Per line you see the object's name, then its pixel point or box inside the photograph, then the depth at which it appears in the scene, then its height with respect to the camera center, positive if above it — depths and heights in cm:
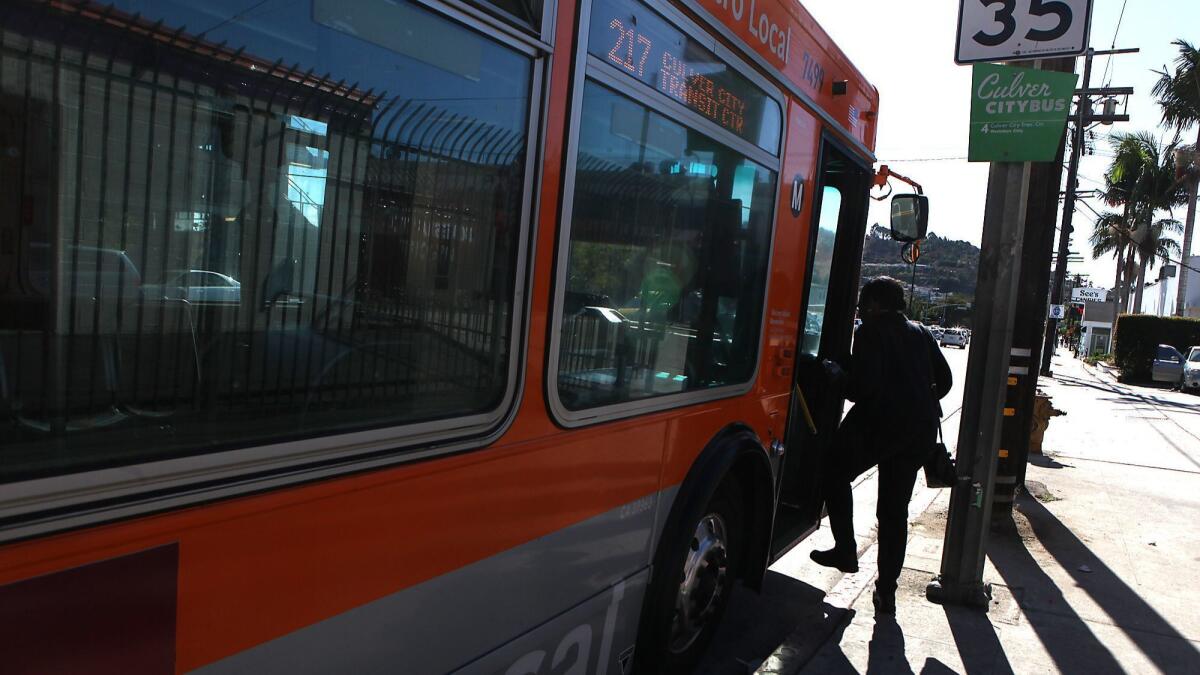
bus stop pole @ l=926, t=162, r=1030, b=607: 446 -38
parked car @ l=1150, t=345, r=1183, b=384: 2872 -104
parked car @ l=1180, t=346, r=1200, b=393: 2636 -108
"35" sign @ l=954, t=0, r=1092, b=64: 429 +154
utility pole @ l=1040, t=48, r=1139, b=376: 2350 +522
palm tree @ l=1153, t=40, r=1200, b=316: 3186 +939
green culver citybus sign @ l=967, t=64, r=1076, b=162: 428 +109
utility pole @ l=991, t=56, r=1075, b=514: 582 +3
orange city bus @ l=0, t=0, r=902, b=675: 136 -14
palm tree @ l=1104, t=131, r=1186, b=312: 3719 +673
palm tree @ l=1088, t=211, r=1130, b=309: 4147 +472
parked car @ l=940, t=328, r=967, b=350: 7375 -200
